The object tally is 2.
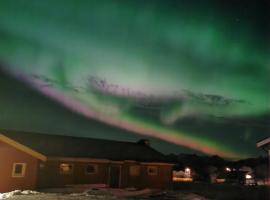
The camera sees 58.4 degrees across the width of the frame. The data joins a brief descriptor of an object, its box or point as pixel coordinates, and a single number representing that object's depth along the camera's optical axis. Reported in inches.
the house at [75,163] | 674.2
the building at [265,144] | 513.6
